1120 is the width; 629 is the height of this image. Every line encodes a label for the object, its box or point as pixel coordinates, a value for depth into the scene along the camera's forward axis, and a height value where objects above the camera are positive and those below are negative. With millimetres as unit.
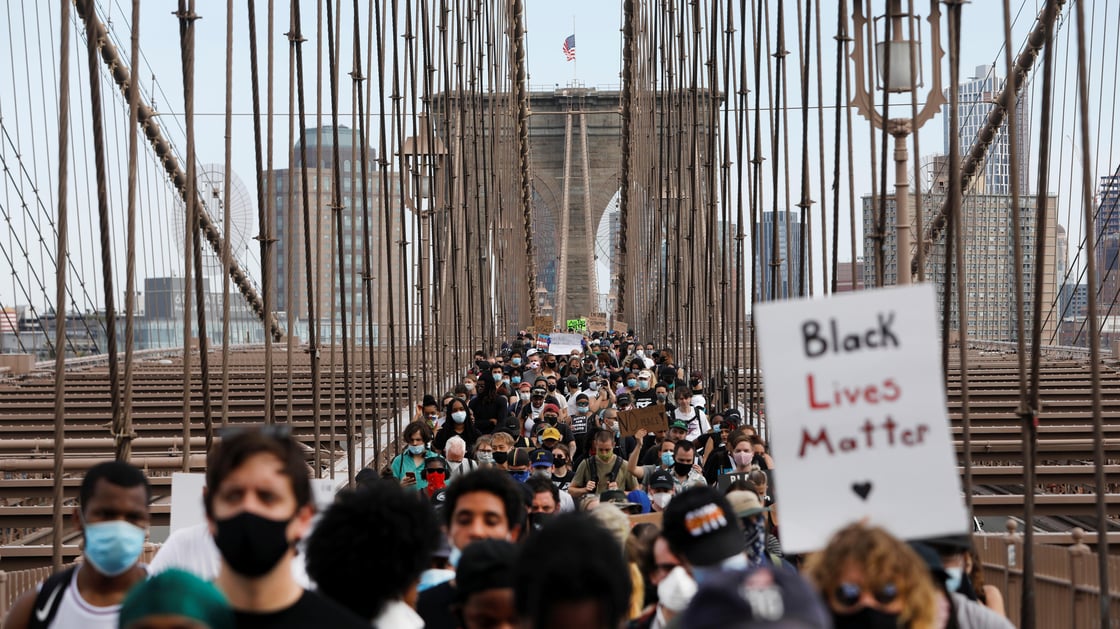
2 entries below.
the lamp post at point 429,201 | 19906 +1586
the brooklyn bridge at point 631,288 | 5910 +234
